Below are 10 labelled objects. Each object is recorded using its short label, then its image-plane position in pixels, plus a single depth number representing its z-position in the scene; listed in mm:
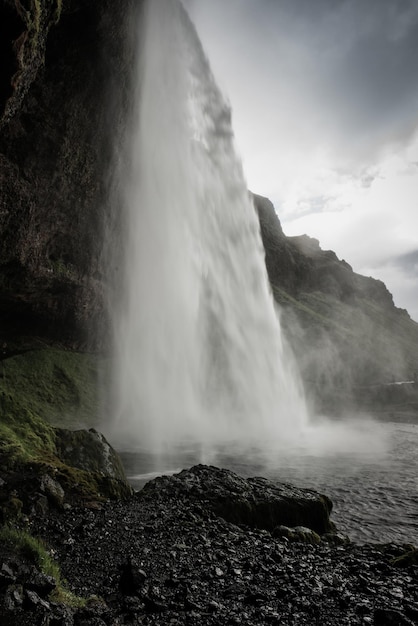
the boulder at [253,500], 12094
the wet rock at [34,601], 5016
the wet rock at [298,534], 10734
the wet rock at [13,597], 4877
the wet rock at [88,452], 14664
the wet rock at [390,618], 6094
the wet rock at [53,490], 9867
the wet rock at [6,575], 5320
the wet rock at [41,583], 5418
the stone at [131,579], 6699
